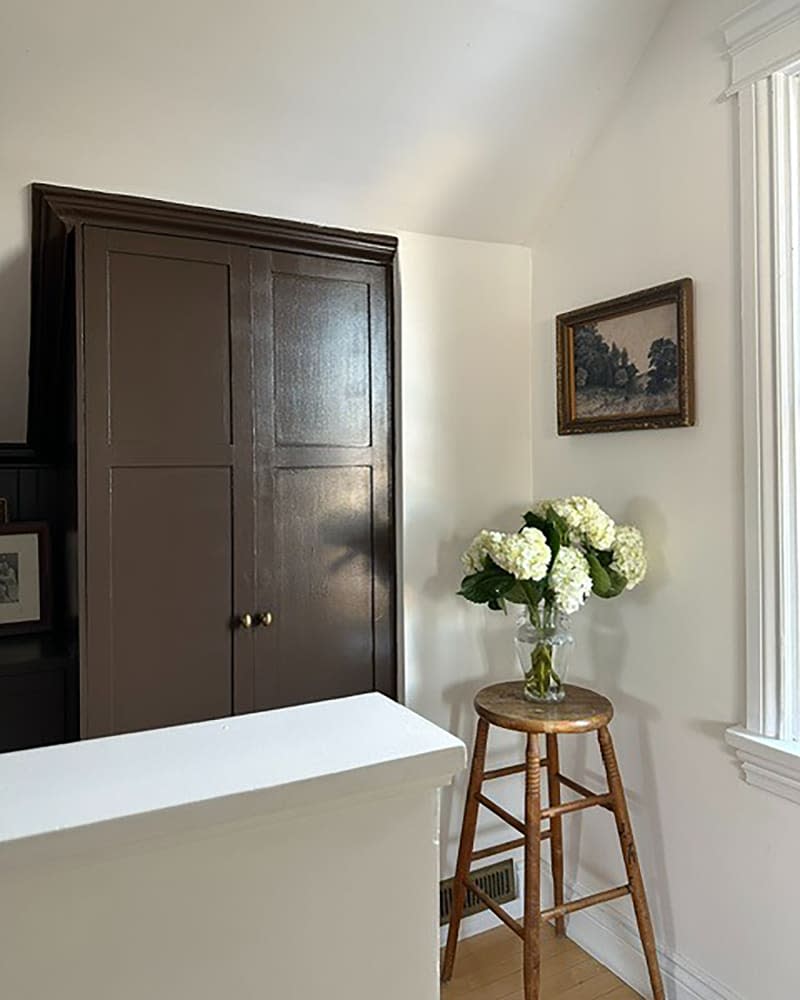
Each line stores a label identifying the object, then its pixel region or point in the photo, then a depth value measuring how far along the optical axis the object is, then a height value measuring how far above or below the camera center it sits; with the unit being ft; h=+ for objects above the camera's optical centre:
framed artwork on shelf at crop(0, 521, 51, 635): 7.47 -0.73
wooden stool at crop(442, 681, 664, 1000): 6.02 -2.51
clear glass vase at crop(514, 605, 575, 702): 6.53 -1.27
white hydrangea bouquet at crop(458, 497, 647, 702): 6.18 -0.59
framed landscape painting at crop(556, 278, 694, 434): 6.19 +1.14
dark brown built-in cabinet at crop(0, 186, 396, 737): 5.70 +0.37
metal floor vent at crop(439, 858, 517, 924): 7.56 -3.86
